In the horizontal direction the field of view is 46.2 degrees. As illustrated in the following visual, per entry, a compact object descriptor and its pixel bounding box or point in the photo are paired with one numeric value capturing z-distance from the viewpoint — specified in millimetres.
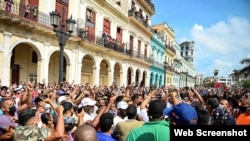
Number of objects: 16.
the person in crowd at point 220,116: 4473
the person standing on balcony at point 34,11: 13261
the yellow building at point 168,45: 37450
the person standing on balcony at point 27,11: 12667
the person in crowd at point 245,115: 4484
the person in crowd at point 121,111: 4709
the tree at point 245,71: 23336
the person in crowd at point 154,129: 2541
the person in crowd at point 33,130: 2898
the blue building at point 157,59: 33094
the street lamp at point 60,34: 9328
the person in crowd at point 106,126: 3263
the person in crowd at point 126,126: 3695
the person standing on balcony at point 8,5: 11420
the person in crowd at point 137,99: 6019
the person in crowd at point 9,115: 3469
